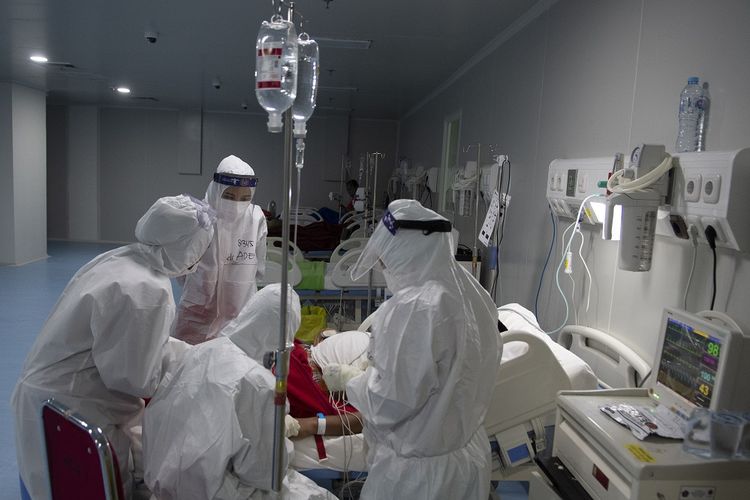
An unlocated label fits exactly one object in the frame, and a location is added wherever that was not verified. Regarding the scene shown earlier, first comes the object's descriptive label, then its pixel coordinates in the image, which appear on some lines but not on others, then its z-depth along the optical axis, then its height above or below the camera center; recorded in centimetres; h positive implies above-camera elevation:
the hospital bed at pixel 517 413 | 219 -86
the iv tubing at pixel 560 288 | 271 -44
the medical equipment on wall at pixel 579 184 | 232 +10
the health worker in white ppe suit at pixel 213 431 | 167 -77
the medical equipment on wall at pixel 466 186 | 409 +10
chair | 131 -71
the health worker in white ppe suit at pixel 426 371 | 176 -58
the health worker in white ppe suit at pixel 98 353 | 190 -62
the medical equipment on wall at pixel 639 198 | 182 +4
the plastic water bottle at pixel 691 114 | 182 +33
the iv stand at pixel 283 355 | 117 -37
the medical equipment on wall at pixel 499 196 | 358 +3
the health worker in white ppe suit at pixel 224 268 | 331 -51
